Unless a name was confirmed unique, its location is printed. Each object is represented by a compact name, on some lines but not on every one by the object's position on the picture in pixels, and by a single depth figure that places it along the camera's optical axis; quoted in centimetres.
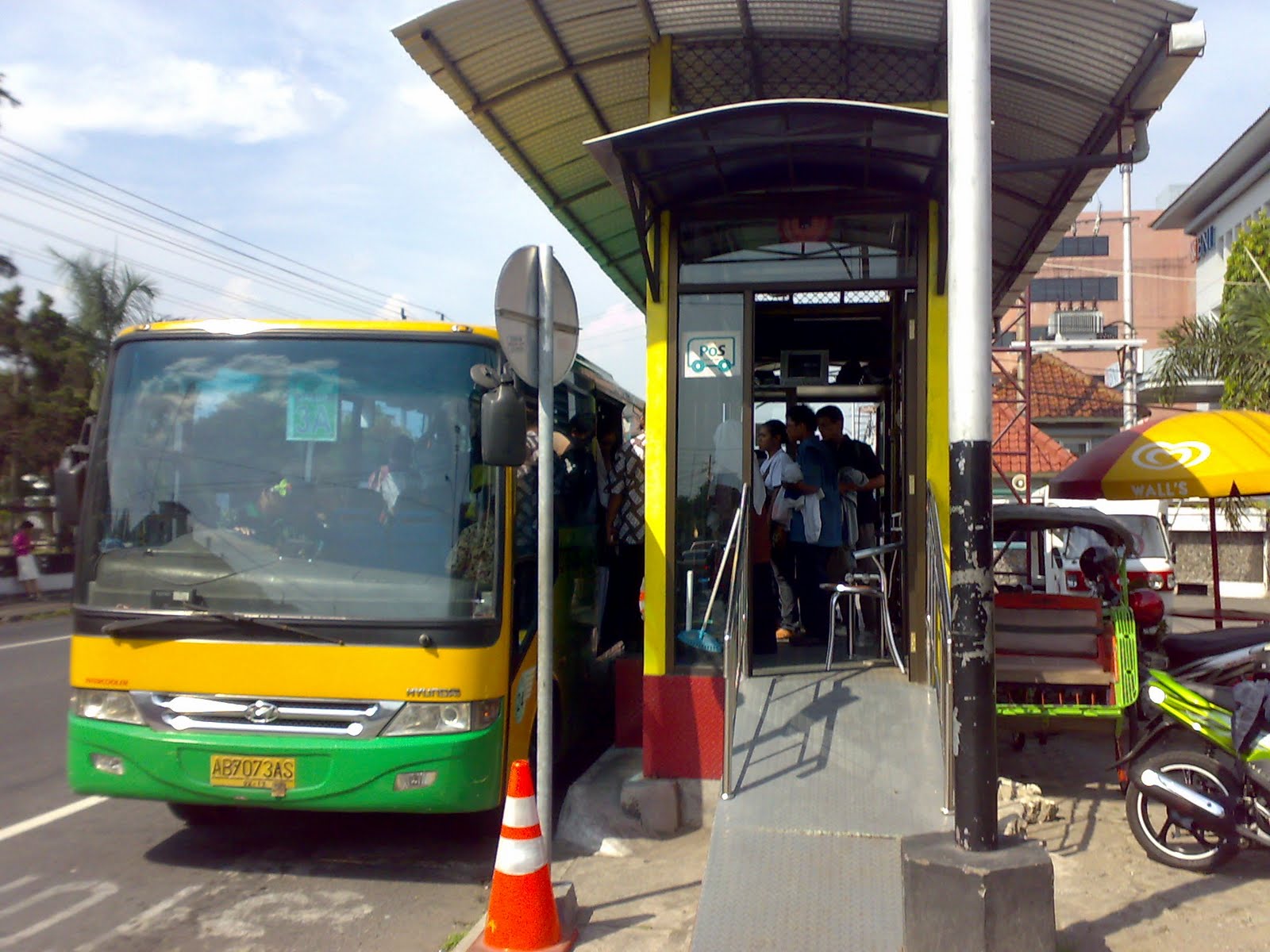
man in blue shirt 831
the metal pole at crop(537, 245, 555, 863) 513
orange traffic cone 466
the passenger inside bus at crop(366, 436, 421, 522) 593
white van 1477
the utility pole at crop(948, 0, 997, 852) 435
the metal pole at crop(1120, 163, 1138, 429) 2961
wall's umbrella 781
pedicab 696
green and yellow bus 565
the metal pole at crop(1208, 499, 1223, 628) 908
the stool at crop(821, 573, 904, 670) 742
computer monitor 937
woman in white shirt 836
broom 693
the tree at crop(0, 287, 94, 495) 2262
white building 3303
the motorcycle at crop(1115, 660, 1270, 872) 562
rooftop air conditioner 3869
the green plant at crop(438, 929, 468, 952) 499
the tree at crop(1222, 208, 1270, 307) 2308
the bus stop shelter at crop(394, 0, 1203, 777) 635
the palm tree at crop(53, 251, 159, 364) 2491
